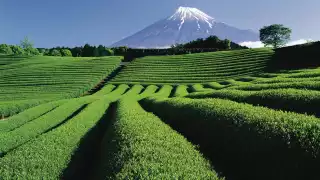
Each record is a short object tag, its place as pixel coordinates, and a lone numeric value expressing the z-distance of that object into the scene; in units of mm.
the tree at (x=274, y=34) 153375
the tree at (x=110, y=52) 141200
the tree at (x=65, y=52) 158275
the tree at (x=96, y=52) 149112
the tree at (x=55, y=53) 156350
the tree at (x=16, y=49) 151762
